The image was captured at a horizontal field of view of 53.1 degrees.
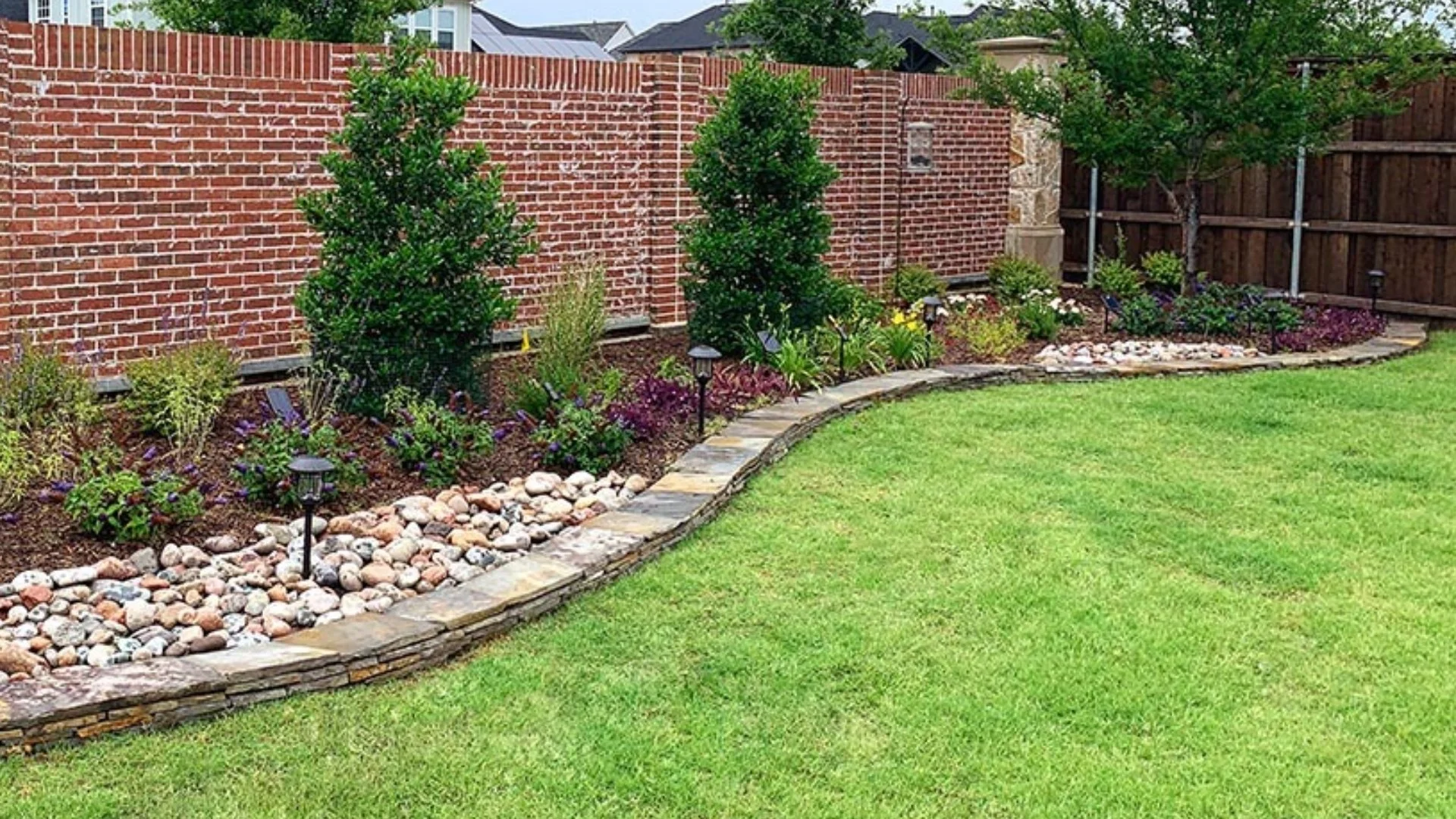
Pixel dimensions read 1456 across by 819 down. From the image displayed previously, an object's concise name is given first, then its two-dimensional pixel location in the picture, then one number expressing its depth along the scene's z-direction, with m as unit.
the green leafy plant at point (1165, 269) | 11.52
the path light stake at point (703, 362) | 6.15
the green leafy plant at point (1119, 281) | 11.25
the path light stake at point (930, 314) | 8.62
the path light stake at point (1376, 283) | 10.45
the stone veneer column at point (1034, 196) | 12.62
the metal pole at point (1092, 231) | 12.62
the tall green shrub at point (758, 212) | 8.23
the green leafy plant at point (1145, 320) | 10.07
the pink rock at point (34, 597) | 4.10
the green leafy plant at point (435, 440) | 5.61
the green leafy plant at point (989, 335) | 9.19
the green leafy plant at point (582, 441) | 5.80
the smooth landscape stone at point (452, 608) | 4.06
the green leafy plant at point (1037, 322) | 9.79
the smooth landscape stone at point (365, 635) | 3.81
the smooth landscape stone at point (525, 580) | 4.29
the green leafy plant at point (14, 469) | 4.79
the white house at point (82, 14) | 26.89
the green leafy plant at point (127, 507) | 4.59
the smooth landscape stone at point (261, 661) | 3.60
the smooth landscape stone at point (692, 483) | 5.53
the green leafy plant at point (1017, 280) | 11.09
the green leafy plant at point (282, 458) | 5.12
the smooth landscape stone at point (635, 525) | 4.94
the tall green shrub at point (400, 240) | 6.19
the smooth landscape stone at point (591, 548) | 4.63
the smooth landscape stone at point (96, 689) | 3.33
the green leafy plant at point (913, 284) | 10.81
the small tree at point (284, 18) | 13.68
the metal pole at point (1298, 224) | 11.30
